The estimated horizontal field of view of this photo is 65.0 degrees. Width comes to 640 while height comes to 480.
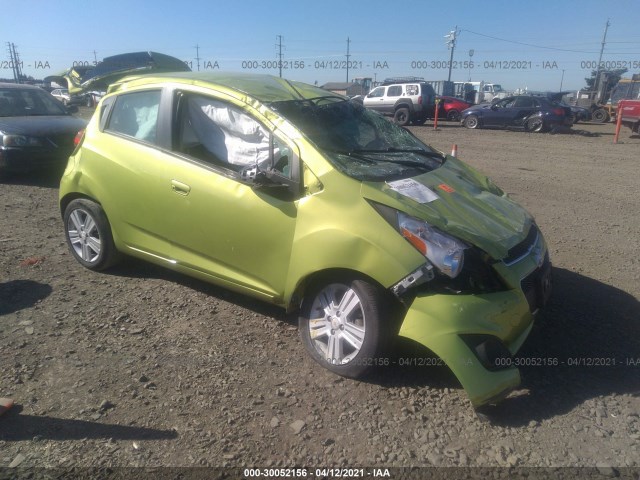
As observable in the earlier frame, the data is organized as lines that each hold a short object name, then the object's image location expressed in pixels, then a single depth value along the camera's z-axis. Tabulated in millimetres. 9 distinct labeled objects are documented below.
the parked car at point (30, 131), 7746
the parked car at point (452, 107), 26359
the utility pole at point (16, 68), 50606
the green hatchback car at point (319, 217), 2783
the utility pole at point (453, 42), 51222
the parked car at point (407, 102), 22984
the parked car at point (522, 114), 19328
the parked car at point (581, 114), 23906
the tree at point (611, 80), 29853
